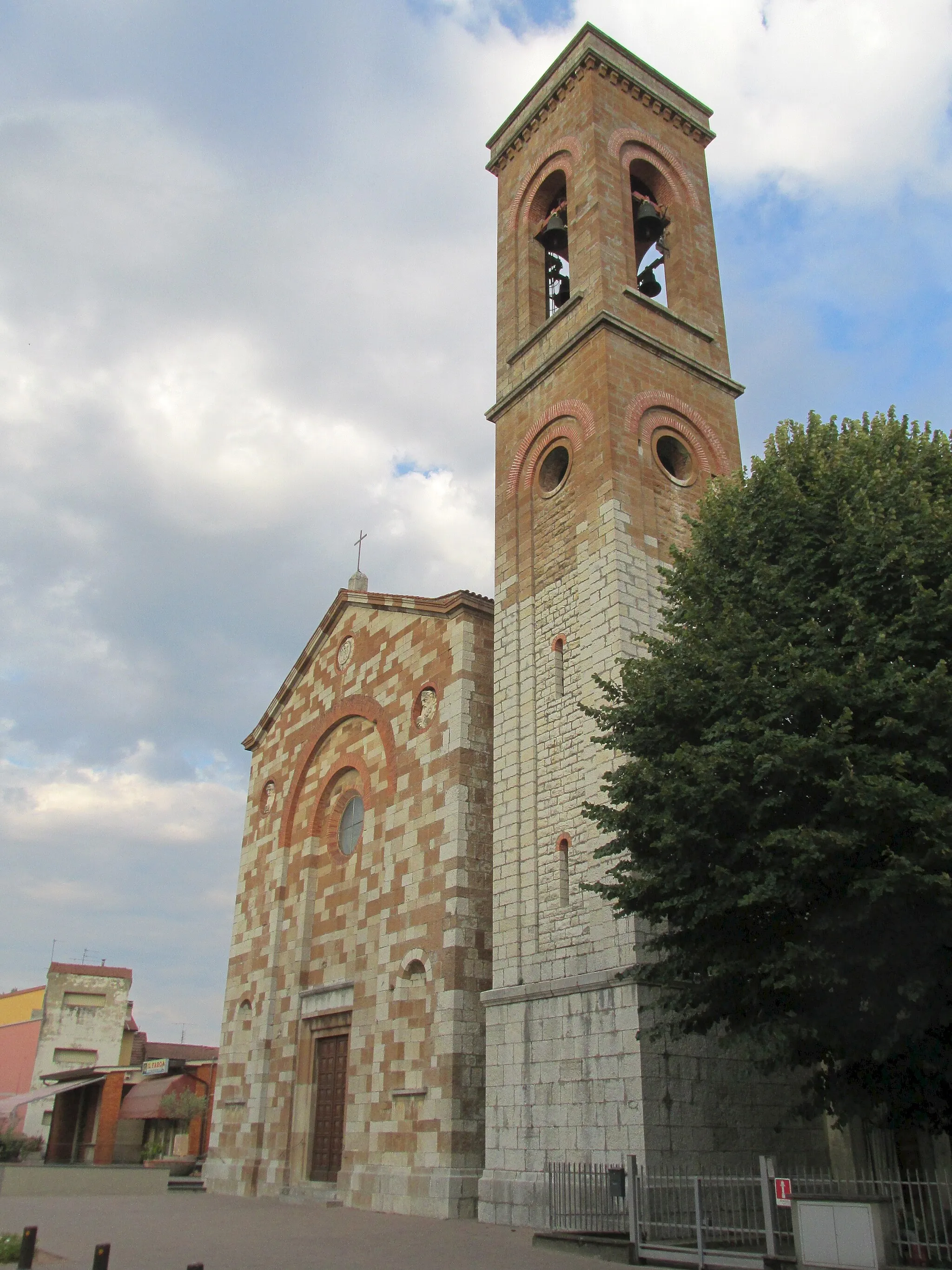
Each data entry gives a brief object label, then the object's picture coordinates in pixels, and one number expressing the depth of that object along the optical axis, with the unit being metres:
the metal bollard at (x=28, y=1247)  10.21
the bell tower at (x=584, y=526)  13.66
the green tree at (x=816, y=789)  9.97
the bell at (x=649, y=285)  20.86
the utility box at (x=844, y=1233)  9.20
